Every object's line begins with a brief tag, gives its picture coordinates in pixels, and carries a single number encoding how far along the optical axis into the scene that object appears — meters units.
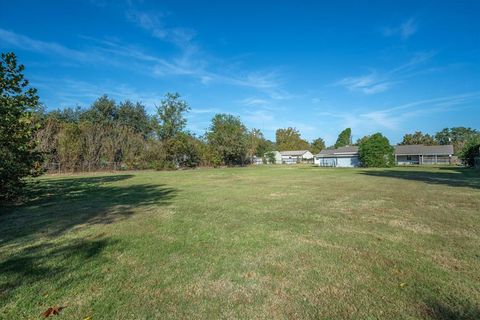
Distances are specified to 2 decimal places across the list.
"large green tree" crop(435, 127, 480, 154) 82.31
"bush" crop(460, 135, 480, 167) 35.34
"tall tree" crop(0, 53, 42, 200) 8.09
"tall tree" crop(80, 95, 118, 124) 50.67
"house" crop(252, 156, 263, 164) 78.47
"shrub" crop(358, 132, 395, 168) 39.91
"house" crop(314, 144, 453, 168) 49.12
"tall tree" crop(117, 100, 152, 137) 53.88
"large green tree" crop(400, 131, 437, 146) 69.25
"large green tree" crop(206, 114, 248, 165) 48.78
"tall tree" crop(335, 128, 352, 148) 86.00
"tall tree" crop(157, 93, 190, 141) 48.03
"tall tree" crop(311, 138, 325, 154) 97.09
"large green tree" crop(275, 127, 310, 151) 97.50
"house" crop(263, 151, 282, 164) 75.77
